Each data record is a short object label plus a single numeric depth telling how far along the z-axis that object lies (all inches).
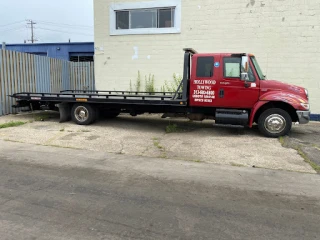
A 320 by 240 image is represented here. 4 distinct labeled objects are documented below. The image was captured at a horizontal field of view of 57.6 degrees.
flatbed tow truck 329.1
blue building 888.9
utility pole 3223.4
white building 466.0
